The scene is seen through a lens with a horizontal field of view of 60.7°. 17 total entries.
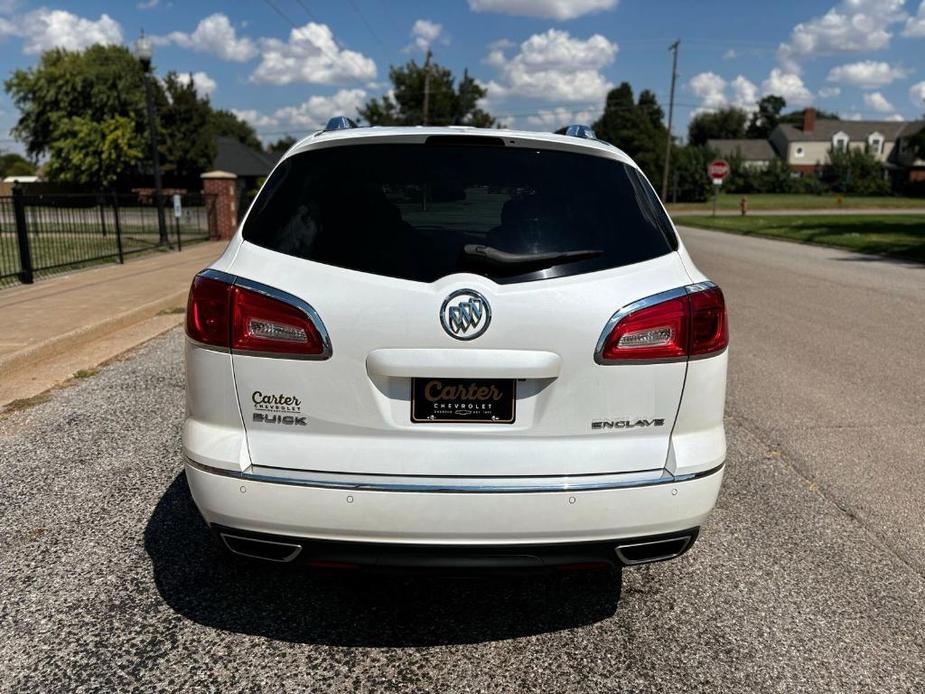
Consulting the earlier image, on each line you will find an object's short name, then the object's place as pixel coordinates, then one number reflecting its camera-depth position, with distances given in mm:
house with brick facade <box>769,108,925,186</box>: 110375
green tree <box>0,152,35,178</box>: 126188
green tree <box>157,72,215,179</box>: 59812
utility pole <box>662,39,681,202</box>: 62662
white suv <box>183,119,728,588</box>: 2482
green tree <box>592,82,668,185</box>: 85894
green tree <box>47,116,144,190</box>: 59781
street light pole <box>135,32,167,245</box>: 19578
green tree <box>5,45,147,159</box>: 61812
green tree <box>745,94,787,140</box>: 150875
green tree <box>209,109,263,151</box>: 129500
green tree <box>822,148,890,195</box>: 88688
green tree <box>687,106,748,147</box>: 145625
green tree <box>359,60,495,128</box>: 86000
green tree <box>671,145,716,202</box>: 77250
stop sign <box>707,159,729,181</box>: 42969
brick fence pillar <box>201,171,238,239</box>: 23109
